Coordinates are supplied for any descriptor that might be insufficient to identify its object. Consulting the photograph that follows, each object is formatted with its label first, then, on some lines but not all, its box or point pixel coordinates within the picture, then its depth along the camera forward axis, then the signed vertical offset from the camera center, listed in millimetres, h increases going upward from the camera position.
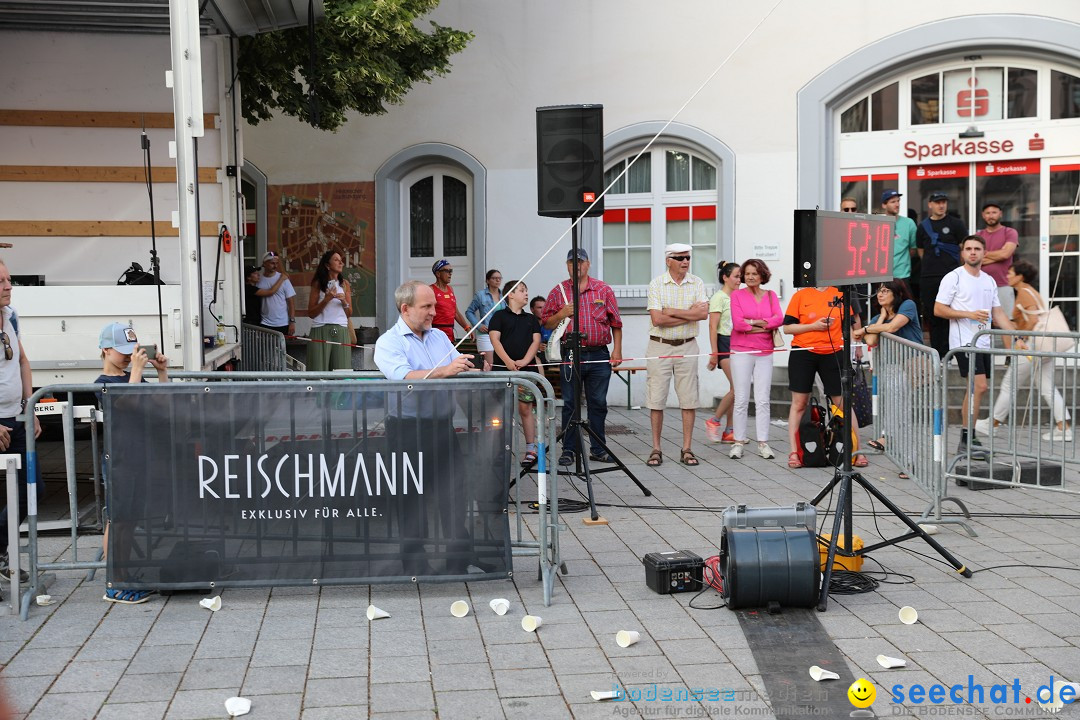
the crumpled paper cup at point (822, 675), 5035 -1702
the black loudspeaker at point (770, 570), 5957 -1478
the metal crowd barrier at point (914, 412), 7863 -963
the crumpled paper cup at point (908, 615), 5828 -1682
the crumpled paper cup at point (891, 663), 5184 -1703
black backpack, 10219 -1409
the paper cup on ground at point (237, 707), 4699 -1686
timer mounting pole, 6488 -1223
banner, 6199 -1035
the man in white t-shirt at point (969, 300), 10438 -211
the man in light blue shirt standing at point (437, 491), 6289 -1116
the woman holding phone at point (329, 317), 13539 -370
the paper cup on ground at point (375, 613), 5947 -1668
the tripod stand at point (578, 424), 8172 -1059
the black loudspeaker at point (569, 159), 8891 +937
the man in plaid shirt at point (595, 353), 10227 -625
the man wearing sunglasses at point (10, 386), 6676 -560
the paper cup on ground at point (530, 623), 5781 -1679
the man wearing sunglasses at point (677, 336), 10461 -494
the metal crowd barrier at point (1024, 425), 7961 -1044
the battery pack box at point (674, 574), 6387 -1601
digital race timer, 6078 +159
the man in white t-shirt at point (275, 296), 13967 -120
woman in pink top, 10562 -550
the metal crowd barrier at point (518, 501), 6168 -1162
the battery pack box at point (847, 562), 6703 -1621
